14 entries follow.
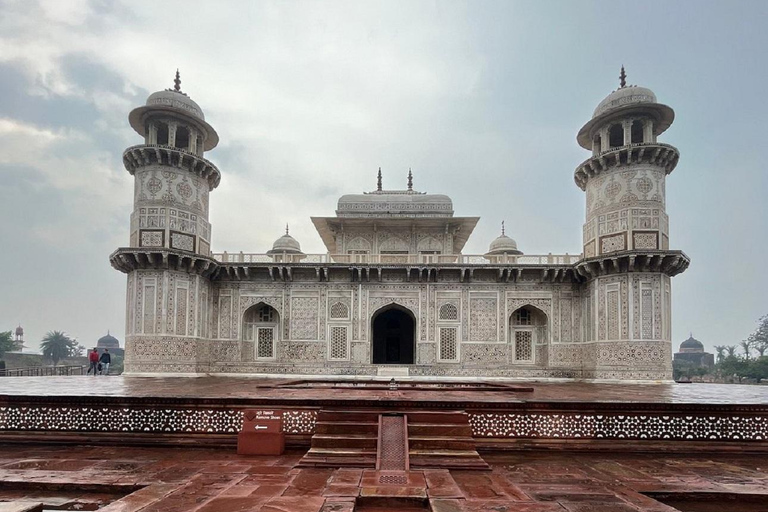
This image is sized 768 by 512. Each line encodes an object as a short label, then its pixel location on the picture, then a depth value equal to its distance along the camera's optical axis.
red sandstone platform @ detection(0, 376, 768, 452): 6.37
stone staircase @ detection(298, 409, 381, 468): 5.17
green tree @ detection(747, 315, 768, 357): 57.72
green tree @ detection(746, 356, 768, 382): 40.16
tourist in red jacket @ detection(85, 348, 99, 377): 19.24
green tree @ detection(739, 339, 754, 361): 58.19
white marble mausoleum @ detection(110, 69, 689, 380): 16.55
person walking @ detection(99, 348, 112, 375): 19.98
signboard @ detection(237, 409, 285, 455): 5.82
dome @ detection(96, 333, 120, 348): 76.00
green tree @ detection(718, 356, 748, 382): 41.92
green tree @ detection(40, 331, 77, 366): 66.12
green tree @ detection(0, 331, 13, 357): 50.22
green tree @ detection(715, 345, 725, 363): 67.43
